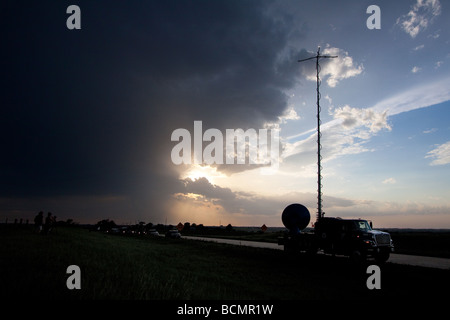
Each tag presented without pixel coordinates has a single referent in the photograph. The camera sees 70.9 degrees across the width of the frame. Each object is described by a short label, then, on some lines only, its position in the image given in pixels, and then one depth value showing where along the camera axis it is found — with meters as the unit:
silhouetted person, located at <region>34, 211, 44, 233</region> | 30.91
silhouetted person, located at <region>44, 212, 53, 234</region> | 28.16
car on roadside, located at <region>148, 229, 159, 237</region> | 64.71
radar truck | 20.23
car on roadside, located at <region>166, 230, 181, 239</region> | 52.56
